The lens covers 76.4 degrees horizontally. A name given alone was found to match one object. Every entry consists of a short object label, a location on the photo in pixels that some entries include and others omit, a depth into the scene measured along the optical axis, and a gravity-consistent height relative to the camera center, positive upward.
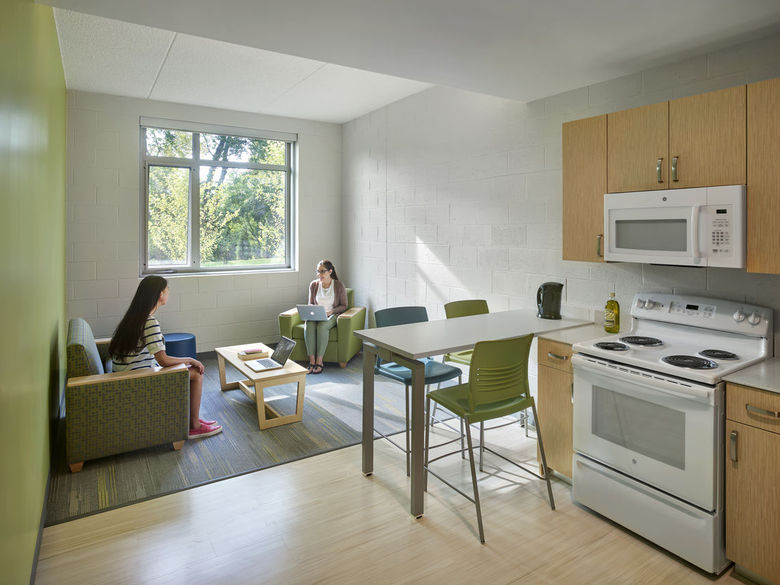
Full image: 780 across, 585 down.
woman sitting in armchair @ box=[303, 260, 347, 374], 5.25 -0.25
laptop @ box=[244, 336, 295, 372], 3.93 -0.64
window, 5.63 +1.01
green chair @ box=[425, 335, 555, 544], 2.40 -0.53
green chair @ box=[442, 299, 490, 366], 3.72 -0.21
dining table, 2.47 -0.33
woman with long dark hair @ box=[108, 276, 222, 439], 3.27 -0.35
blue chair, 3.07 -0.57
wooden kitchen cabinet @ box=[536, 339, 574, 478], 2.74 -0.70
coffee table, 3.66 -0.76
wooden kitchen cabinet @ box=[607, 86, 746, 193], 2.27 +0.68
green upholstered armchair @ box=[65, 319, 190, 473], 2.95 -0.78
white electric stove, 2.07 -0.63
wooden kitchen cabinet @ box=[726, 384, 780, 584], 1.92 -0.82
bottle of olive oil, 2.96 -0.22
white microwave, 2.28 +0.27
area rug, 2.77 -1.13
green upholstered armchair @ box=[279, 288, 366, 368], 5.37 -0.59
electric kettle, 3.32 -0.13
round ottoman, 5.08 -0.65
